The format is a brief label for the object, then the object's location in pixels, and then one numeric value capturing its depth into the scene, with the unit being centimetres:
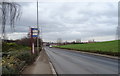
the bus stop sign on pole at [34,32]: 1227
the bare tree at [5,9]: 330
